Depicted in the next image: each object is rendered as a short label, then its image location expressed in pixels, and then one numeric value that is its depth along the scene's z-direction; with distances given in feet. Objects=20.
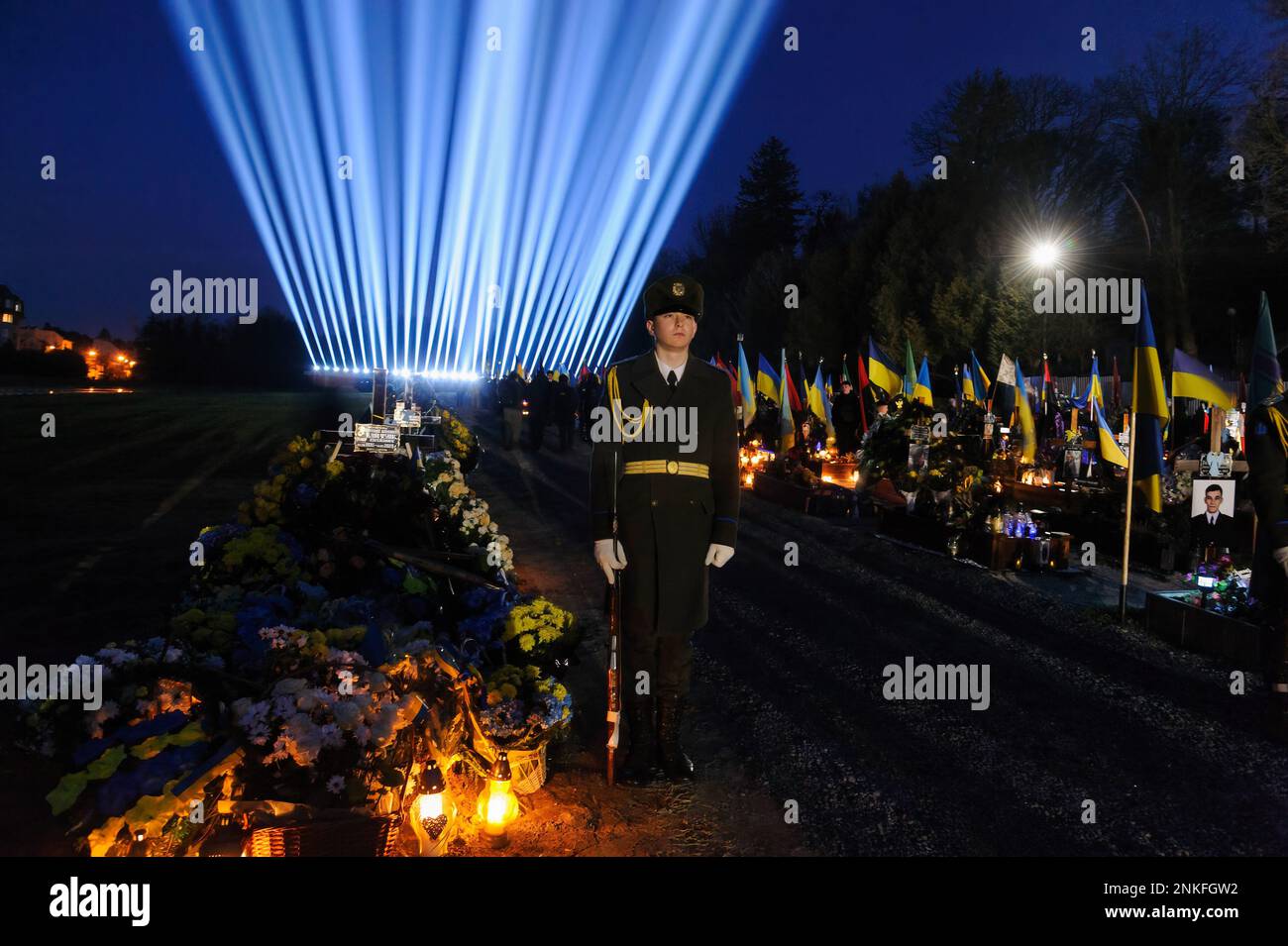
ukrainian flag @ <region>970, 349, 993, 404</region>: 59.98
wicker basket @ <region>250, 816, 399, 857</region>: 9.25
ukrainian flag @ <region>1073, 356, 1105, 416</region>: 52.70
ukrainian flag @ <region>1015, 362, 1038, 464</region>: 40.81
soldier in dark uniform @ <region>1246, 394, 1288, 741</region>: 14.99
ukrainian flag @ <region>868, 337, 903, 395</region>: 47.29
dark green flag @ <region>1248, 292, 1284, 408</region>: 17.03
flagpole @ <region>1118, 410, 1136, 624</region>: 22.87
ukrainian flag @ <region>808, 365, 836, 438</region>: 52.60
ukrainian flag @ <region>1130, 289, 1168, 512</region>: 22.53
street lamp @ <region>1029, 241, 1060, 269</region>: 79.23
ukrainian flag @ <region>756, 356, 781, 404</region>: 57.57
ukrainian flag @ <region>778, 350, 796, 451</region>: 49.78
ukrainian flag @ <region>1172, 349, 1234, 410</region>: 24.18
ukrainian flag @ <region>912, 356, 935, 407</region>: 43.72
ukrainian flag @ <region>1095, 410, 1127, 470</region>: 33.96
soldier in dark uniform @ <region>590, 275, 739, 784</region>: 13.03
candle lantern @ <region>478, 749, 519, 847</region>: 11.24
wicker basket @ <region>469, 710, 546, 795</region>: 11.66
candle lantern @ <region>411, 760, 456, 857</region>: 10.36
